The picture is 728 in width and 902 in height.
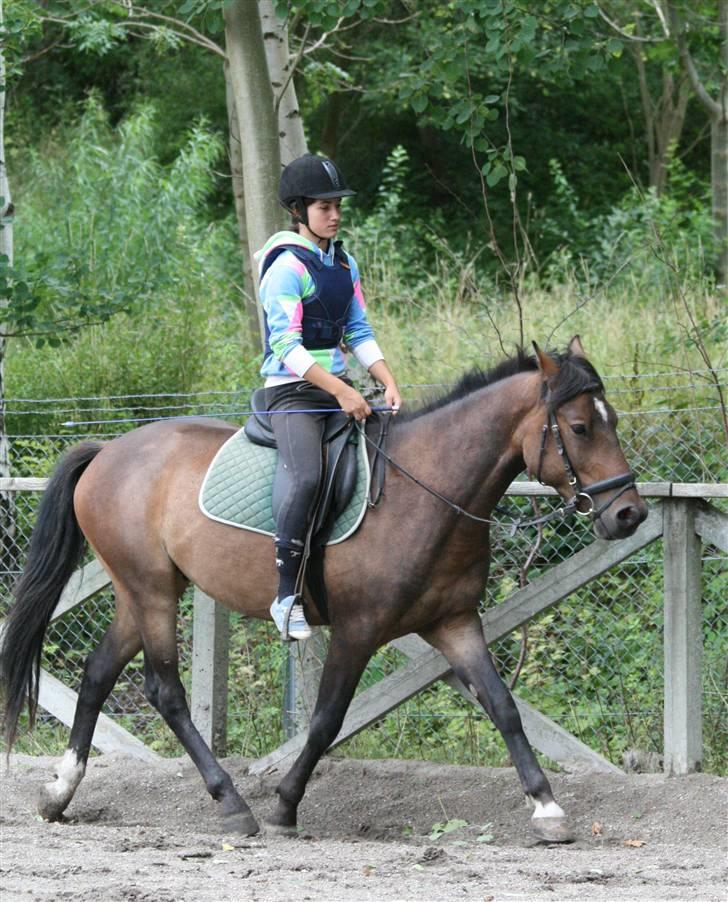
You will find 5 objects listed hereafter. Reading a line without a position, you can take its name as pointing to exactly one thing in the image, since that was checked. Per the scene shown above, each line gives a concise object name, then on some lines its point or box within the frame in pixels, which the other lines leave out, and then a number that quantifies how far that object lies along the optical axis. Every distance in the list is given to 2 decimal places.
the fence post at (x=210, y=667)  13.67
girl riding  10.84
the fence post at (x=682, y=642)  11.80
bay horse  10.40
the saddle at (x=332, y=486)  10.95
